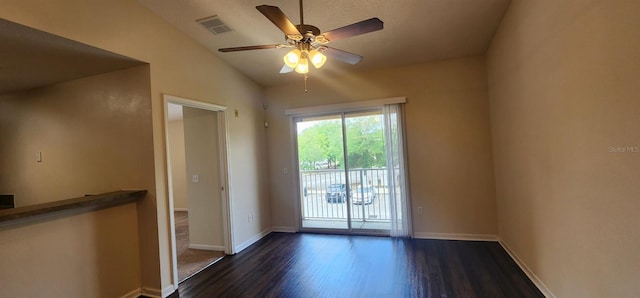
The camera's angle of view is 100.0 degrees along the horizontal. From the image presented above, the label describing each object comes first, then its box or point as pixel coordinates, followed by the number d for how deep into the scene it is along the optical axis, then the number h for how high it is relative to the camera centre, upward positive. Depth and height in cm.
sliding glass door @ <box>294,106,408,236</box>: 400 -34
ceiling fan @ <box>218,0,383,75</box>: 180 +86
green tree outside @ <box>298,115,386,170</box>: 422 +13
